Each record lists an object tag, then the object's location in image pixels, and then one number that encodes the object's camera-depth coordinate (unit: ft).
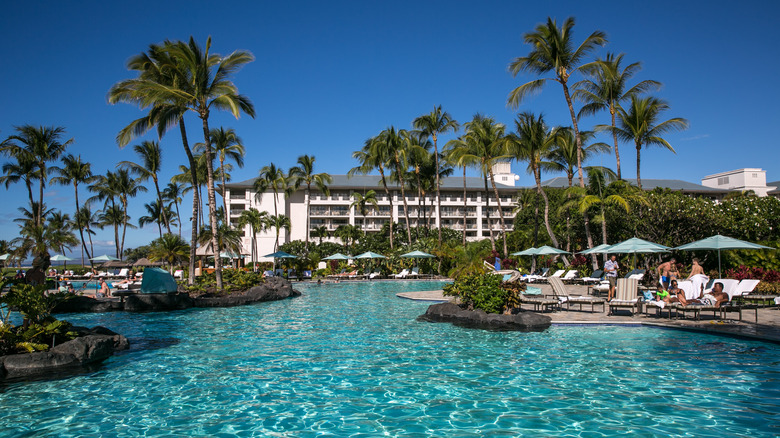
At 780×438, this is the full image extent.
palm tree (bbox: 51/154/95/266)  142.61
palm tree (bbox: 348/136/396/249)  131.64
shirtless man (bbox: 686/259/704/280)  46.24
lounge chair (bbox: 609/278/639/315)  41.50
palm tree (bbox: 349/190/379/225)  160.93
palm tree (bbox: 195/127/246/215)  114.52
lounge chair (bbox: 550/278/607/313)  44.73
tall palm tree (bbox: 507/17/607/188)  77.00
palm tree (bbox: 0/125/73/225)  102.58
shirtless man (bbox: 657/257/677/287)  50.33
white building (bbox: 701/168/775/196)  211.00
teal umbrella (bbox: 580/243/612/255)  60.85
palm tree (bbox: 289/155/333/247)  154.92
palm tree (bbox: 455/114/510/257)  105.91
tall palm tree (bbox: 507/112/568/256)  89.61
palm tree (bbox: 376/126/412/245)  131.03
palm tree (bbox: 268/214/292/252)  174.75
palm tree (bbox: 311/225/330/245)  175.63
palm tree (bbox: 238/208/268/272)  167.98
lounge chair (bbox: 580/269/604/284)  65.41
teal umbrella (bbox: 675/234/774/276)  45.19
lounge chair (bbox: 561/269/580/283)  75.43
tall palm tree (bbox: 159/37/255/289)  64.18
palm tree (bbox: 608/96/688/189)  81.56
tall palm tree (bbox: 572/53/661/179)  83.71
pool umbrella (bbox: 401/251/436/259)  108.37
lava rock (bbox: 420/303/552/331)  38.93
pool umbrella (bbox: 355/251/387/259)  114.78
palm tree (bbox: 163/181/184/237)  206.90
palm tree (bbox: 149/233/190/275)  110.22
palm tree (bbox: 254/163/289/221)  163.69
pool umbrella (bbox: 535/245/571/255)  75.18
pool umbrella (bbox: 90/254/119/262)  132.98
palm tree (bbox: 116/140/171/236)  117.60
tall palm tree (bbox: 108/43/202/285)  64.18
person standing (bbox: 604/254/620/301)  60.21
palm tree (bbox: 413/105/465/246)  129.70
